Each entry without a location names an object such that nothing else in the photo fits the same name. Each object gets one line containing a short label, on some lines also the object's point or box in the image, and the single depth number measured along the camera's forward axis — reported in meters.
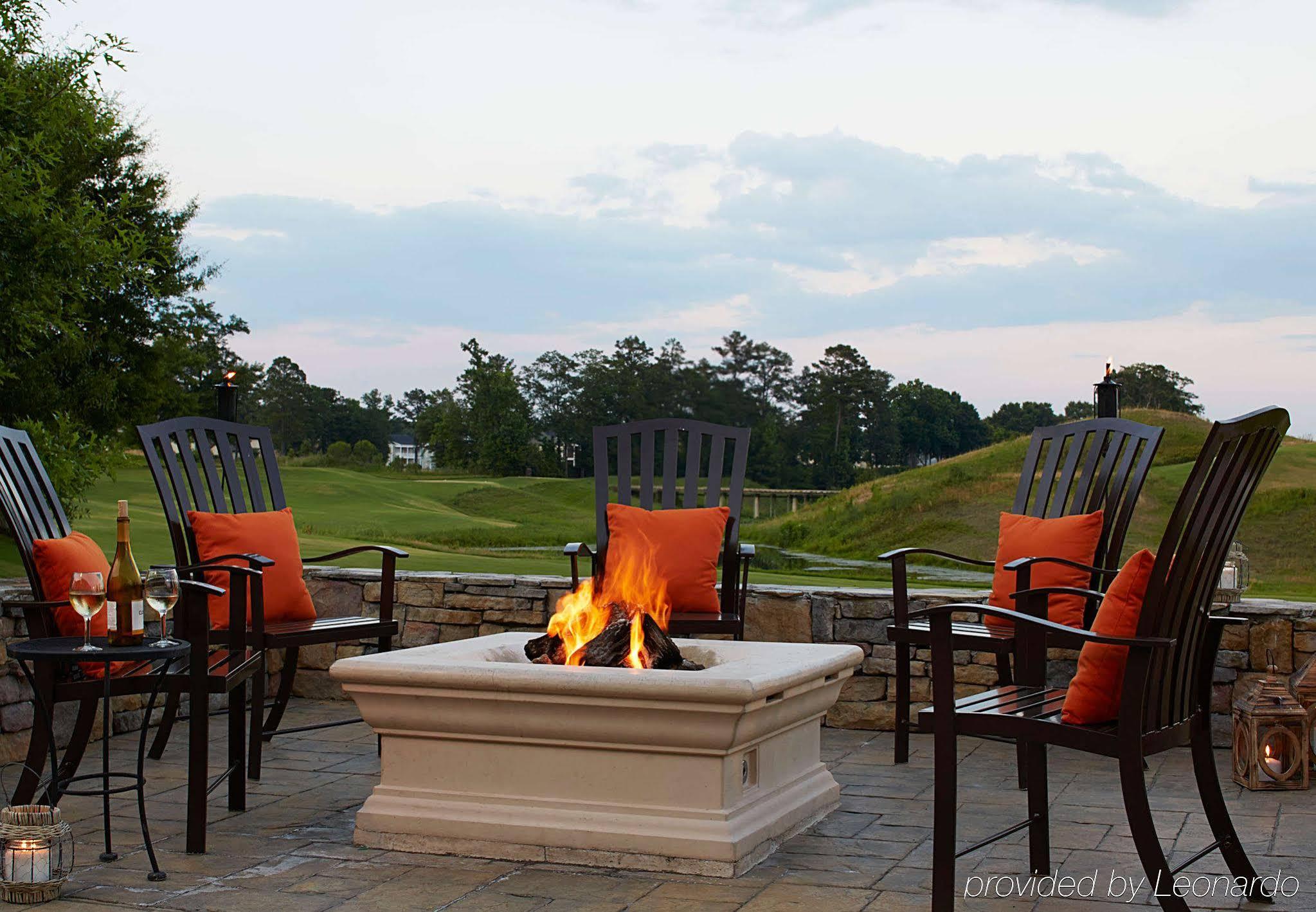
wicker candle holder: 2.53
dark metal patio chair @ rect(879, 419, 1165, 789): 3.87
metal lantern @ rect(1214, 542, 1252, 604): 4.15
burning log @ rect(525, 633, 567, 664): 3.28
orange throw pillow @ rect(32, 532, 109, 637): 3.15
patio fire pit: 2.77
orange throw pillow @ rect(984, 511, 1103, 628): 3.91
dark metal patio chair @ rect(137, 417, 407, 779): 3.75
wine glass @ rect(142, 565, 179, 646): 2.80
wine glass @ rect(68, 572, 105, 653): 2.71
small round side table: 2.65
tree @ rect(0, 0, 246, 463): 5.59
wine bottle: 2.82
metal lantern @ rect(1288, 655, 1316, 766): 3.73
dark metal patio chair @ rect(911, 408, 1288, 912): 2.21
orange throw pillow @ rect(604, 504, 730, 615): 4.22
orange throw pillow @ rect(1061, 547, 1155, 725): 2.34
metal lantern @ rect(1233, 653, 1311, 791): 3.55
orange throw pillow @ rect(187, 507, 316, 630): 3.96
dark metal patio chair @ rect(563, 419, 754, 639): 4.29
